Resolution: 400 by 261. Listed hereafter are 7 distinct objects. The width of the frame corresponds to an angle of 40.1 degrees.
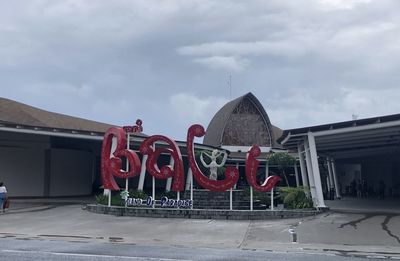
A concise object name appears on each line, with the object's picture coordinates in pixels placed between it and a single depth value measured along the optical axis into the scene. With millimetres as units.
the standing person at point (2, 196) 24266
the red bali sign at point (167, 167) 22016
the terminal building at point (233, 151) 25172
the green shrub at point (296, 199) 23688
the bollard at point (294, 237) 15194
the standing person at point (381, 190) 39350
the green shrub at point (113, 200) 24325
